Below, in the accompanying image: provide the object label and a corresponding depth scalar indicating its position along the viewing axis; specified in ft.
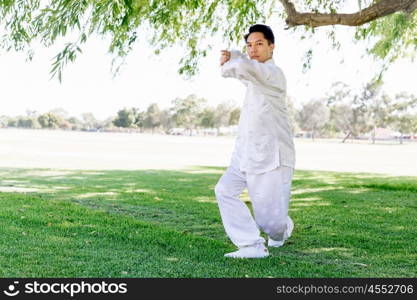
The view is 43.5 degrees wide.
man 14.34
